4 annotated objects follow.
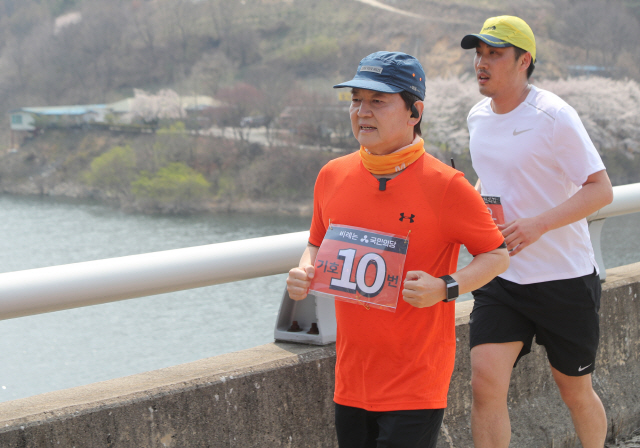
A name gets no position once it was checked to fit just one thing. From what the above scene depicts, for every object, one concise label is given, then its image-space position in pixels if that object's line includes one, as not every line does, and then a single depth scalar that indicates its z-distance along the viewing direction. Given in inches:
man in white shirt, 159.9
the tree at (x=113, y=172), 4045.3
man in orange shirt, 123.1
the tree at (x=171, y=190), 3617.1
